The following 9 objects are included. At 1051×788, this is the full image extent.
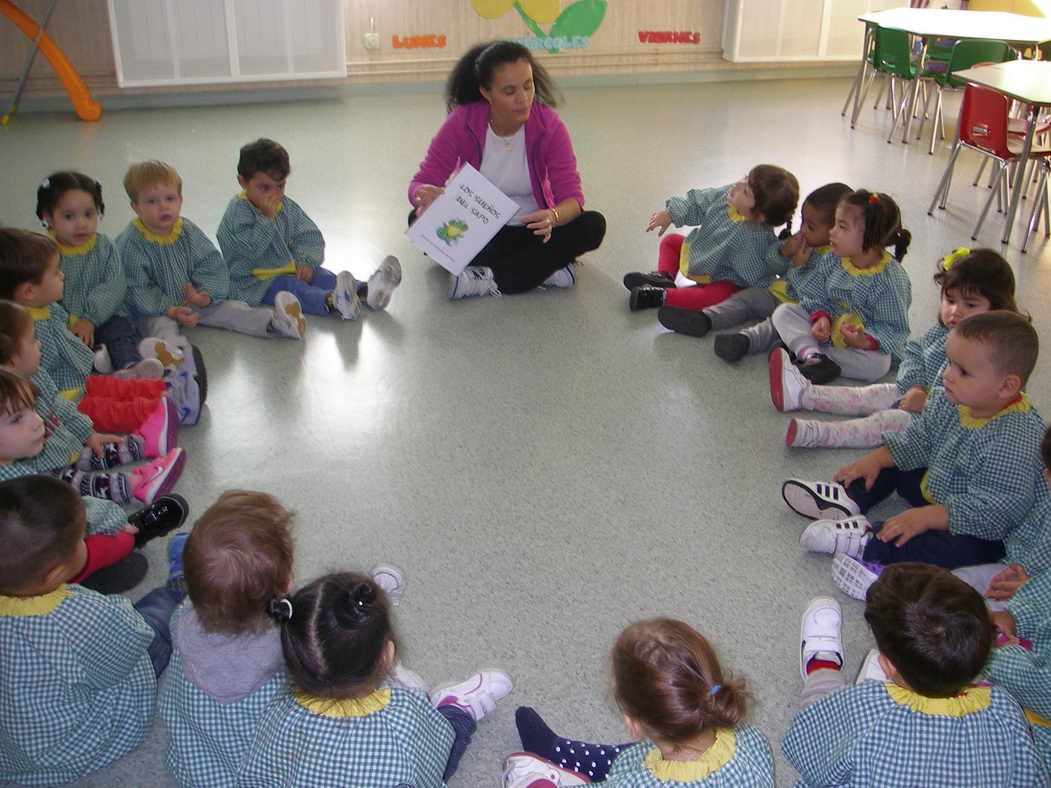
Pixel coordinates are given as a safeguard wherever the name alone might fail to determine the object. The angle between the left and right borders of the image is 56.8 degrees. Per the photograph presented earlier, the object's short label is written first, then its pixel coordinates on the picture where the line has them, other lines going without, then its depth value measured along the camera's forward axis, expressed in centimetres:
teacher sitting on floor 366
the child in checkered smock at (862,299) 302
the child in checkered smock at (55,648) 158
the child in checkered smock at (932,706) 137
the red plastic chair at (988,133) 427
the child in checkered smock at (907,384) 253
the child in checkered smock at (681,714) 124
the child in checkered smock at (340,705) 137
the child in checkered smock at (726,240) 339
